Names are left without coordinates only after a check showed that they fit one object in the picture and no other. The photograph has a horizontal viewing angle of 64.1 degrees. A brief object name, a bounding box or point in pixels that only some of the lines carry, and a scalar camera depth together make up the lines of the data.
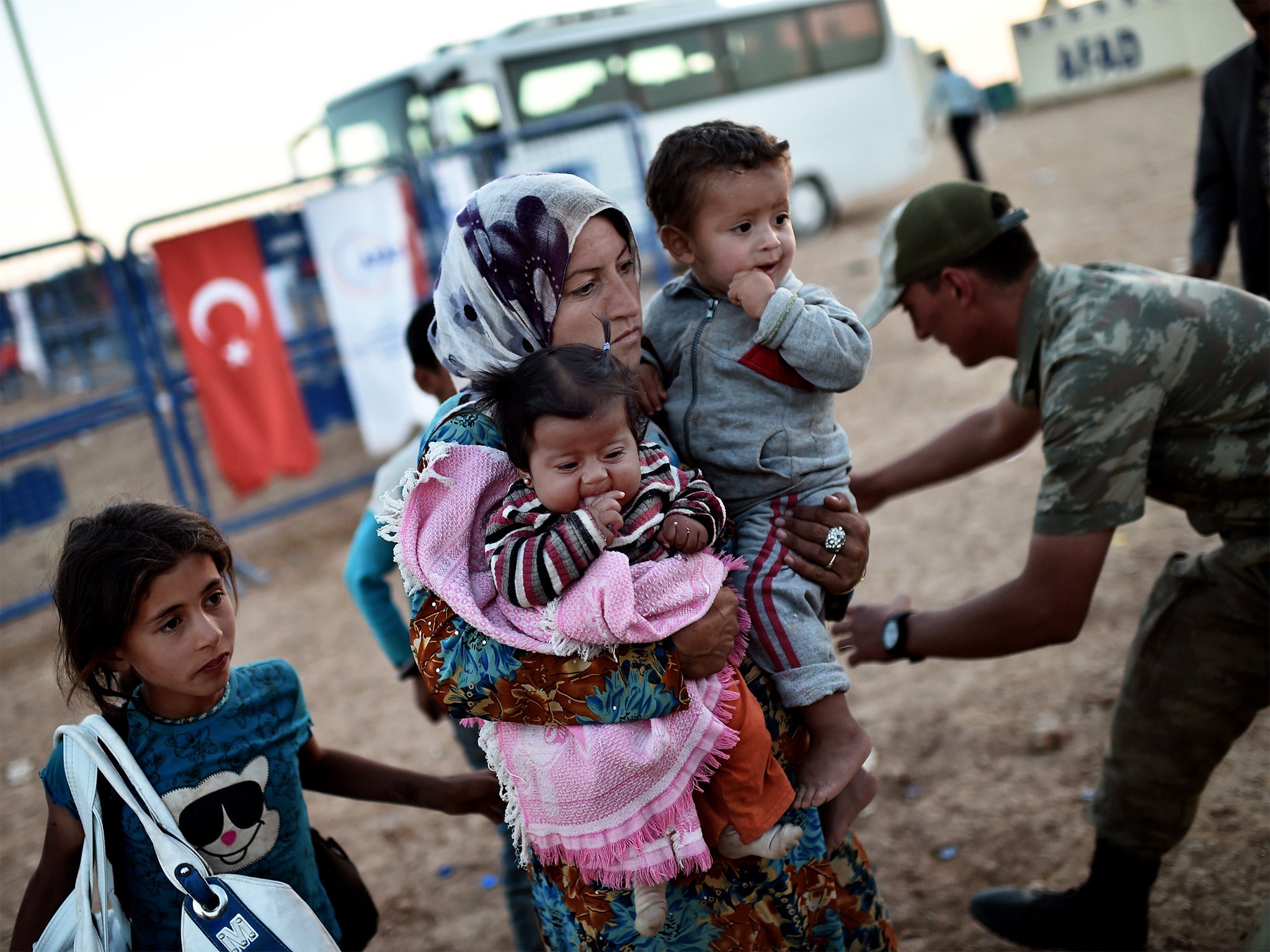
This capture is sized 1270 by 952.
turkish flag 6.79
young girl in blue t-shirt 1.77
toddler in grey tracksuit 1.75
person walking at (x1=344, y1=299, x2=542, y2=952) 2.67
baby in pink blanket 1.51
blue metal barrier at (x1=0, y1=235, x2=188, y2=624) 6.61
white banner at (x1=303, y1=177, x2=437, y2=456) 7.44
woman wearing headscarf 1.56
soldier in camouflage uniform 2.14
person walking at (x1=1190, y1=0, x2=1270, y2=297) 3.51
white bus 13.06
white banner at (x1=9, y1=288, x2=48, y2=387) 8.05
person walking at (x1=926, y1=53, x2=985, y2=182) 13.90
